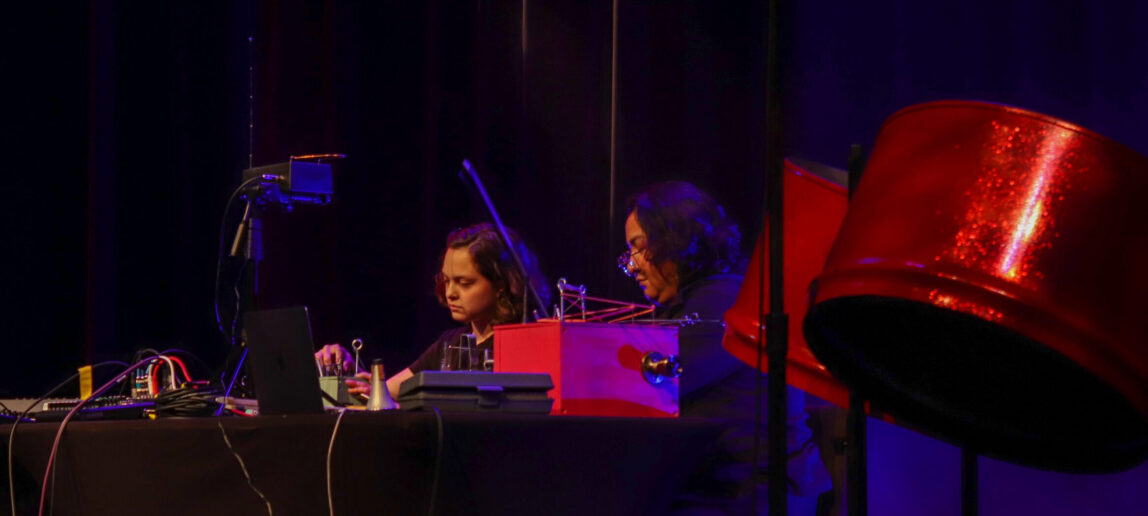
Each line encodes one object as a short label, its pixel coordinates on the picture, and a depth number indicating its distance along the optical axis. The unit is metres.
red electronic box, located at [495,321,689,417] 10.12
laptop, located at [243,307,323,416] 9.81
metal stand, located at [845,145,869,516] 9.55
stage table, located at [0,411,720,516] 9.66
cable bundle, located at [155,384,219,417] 9.98
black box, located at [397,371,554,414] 9.87
